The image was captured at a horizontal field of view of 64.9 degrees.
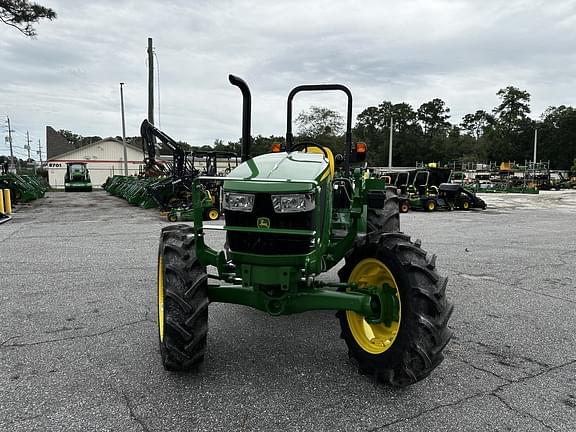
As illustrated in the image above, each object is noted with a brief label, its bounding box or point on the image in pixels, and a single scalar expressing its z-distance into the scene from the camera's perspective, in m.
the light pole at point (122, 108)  33.50
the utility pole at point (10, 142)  52.99
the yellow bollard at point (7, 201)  15.23
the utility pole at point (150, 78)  22.05
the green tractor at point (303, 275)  2.96
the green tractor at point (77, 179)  32.09
